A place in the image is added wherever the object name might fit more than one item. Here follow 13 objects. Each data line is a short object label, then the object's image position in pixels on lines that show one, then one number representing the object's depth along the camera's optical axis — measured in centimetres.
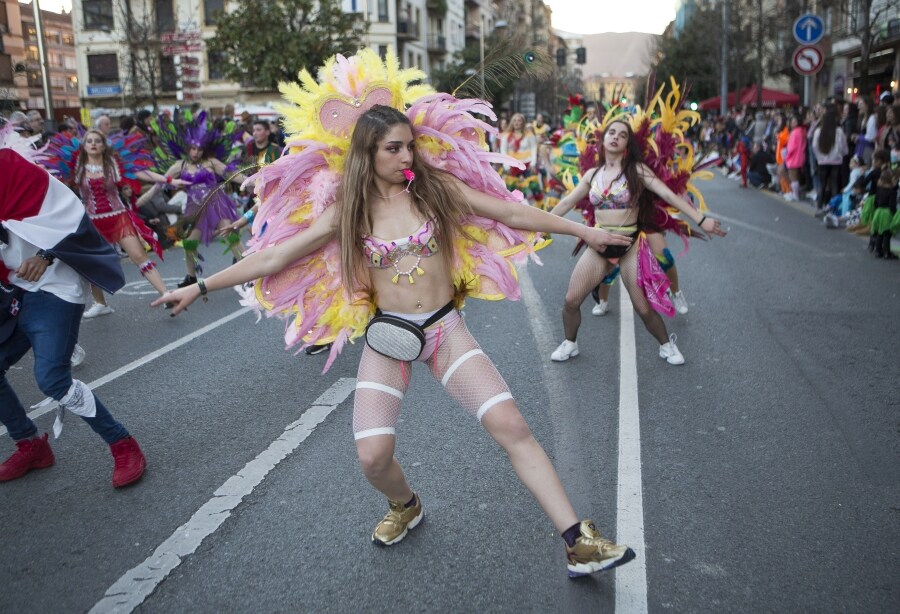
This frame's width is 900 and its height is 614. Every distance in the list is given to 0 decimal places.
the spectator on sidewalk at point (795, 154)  1758
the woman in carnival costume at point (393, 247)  318
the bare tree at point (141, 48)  2628
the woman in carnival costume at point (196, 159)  941
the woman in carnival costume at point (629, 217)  596
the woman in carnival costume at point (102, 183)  786
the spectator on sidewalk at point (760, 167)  2117
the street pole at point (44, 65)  1598
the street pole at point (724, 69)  3462
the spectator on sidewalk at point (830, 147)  1498
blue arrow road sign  1566
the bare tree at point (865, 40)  1694
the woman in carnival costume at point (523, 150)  1578
